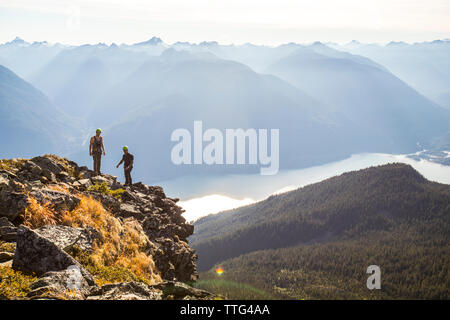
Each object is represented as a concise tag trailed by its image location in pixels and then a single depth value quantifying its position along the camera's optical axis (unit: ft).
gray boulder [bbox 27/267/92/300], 34.71
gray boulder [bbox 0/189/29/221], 58.34
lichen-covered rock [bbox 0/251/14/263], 46.24
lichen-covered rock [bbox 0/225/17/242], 53.80
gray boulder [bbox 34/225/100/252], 50.42
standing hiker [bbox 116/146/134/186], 104.69
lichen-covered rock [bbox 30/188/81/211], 61.82
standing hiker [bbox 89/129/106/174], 101.96
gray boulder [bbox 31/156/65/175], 86.53
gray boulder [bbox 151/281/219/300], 44.37
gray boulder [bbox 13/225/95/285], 42.75
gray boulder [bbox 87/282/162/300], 37.01
